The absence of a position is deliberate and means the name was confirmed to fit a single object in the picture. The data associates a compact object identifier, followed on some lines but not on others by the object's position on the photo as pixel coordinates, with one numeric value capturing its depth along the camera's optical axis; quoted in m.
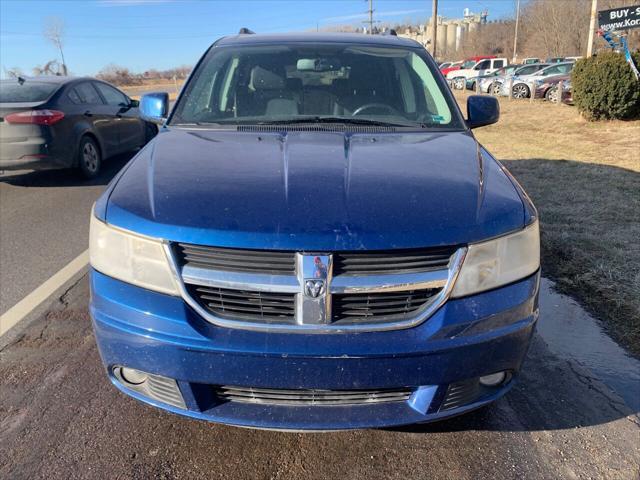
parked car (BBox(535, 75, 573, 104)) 19.33
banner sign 12.96
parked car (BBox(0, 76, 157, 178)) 6.94
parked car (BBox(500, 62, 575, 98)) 23.39
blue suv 1.86
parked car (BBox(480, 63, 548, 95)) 25.88
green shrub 12.28
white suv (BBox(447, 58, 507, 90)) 35.89
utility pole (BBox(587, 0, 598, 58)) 16.48
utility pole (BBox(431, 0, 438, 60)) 32.22
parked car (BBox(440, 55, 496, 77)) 42.34
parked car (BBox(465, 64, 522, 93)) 27.54
